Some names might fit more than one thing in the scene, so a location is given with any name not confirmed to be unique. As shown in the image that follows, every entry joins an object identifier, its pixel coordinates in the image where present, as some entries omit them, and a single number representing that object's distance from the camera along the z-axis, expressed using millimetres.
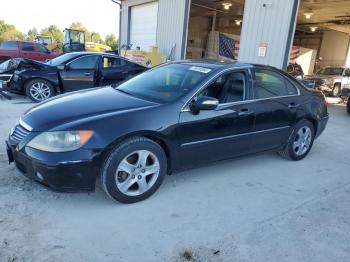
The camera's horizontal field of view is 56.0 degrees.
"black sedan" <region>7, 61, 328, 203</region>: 3008
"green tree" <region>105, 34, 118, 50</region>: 98669
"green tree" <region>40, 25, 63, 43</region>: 81875
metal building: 9750
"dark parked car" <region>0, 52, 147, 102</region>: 8180
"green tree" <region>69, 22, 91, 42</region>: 94244
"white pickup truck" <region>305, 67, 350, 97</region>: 15391
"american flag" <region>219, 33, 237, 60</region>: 18781
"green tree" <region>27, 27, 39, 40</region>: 102262
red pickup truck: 15344
